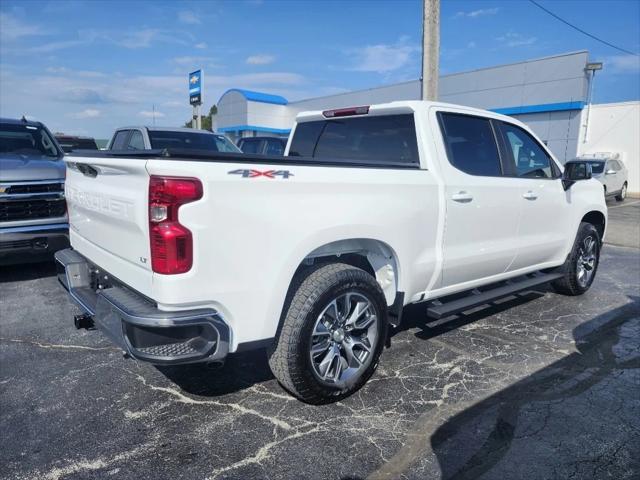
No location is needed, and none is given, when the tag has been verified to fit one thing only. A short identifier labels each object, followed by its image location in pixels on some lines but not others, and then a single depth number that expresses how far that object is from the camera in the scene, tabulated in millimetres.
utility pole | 8578
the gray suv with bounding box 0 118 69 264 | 5285
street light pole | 18470
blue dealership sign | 16431
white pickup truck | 2443
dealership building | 19547
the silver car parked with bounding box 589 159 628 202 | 17066
